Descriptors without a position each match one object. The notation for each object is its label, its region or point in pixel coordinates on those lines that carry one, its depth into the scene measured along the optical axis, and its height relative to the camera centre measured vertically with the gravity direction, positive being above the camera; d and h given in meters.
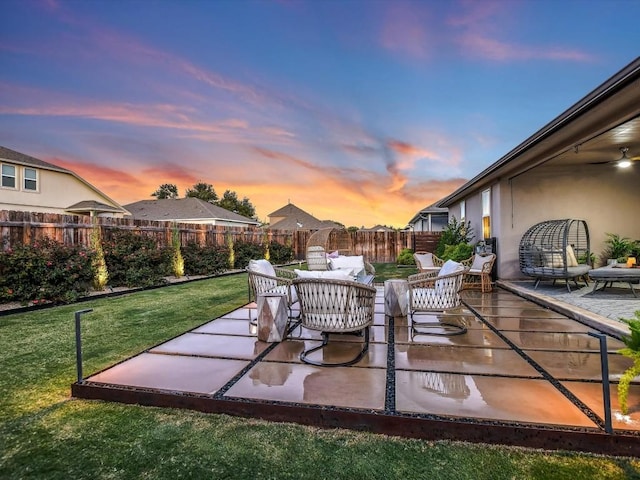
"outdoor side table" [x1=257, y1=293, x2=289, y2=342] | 3.82 -0.88
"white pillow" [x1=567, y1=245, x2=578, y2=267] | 7.23 -0.49
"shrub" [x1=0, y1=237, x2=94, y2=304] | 6.25 -0.56
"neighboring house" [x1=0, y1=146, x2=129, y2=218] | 14.27 +2.65
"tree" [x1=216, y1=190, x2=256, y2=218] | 45.16 +5.16
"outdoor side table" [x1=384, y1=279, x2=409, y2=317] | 4.91 -0.86
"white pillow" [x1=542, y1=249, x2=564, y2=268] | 6.63 -0.47
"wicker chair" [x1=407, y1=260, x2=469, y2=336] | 4.12 -0.72
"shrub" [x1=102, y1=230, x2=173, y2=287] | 8.60 -0.47
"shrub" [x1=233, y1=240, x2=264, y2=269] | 14.13 -0.47
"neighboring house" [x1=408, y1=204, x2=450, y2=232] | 21.31 +1.47
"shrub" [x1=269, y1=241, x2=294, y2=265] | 16.71 -0.62
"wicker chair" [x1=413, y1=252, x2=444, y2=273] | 8.09 -0.60
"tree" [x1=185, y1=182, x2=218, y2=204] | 45.34 +6.83
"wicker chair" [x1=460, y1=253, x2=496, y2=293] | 7.05 -0.74
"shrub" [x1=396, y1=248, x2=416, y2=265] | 14.75 -0.85
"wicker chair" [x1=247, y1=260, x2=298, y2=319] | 4.42 -0.56
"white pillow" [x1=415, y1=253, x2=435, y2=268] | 8.25 -0.53
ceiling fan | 6.46 +1.53
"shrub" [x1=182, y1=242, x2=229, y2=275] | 11.41 -0.62
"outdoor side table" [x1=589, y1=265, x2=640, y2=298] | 5.52 -0.66
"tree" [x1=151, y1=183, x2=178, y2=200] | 48.69 +7.42
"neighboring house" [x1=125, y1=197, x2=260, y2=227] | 23.56 +2.24
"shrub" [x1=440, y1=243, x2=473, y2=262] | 9.77 -0.42
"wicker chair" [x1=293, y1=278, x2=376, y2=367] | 3.16 -0.63
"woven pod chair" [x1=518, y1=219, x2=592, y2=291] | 6.48 -0.32
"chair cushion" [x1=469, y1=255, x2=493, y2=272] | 7.22 -0.54
